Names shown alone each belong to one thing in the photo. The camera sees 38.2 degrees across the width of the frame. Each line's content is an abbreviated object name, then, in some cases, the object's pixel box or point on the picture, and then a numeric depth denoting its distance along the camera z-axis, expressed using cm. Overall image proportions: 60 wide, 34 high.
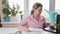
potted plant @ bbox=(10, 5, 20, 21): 207
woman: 164
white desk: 131
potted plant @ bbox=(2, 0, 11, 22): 205
